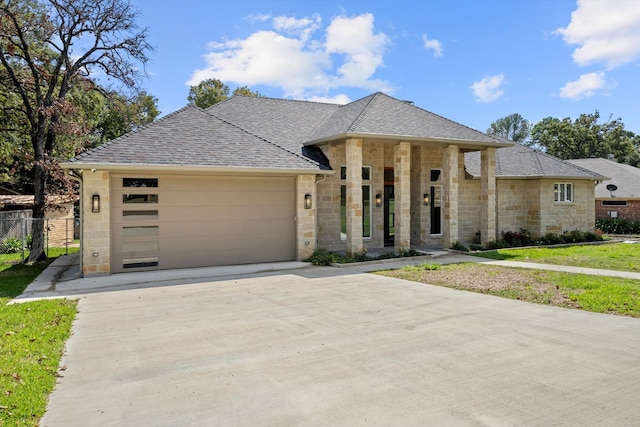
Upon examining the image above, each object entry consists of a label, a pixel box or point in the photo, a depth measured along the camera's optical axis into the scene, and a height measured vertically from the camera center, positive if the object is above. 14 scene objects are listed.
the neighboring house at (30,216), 16.43 +0.01
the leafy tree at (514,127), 76.75 +15.06
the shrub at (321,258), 12.63 -1.32
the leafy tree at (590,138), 43.81 +7.39
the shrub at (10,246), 18.59 -1.30
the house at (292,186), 11.01 +0.86
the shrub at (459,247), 15.30 -1.25
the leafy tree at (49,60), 14.00 +5.49
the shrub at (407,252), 13.89 -1.31
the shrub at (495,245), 16.25 -1.27
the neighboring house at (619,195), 24.19 +0.85
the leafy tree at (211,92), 35.09 +10.10
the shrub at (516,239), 17.19 -1.11
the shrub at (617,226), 23.36 -0.85
